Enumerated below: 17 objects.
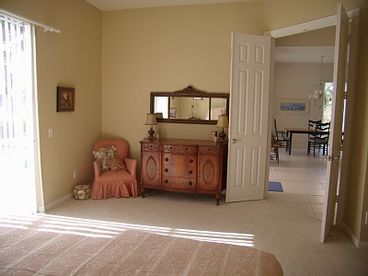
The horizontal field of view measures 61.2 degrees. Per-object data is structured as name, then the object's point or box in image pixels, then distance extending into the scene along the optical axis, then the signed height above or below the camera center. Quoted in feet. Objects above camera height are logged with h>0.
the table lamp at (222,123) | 14.99 -0.62
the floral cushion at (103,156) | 15.48 -2.42
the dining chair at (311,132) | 29.46 -1.84
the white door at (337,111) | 9.93 +0.05
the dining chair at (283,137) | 28.89 -2.58
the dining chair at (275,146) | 24.63 -2.73
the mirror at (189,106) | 15.85 +0.19
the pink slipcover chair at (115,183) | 14.79 -3.59
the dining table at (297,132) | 28.96 -1.84
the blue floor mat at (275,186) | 17.25 -4.30
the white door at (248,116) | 14.28 -0.23
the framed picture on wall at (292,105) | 33.63 +0.70
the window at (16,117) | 11.13 -0.44
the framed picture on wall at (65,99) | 13.45 +0.34
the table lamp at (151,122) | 15.72 -0.68
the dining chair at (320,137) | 28.99 -2.35
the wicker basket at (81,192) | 14.70 -4.04
